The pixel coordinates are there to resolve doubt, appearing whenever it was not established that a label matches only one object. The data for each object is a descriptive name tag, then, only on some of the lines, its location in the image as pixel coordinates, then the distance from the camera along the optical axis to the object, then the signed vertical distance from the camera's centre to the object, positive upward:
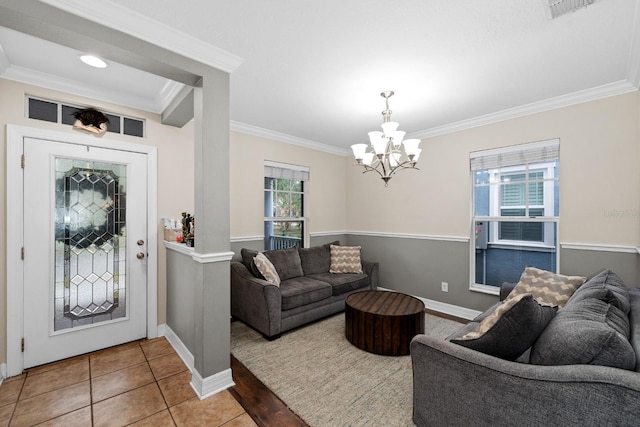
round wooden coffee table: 2.68 -1.14
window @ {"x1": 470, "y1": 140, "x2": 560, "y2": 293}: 3.23 +0.01
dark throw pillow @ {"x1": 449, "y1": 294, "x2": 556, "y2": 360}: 1.39 -0.61
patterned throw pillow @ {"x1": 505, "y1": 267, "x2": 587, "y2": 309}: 2.46 -0.70
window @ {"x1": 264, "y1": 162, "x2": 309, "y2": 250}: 4.34 +0.11
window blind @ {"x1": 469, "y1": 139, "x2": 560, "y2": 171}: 3.13 +0.70
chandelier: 2.59 +0.65
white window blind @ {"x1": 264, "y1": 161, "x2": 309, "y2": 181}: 4.23 +0.65
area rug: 1.92 -1.42
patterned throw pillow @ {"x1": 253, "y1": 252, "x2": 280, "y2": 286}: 3.28 -0.71
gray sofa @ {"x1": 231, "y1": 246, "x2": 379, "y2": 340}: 3.02 -0.97
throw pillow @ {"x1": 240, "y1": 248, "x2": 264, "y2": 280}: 3.29 -0.63
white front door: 2.46 -0.38
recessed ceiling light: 2.19 +1.22
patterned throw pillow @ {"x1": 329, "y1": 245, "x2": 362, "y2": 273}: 4.25 -0.76
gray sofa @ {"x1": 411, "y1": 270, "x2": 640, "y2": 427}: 1.10 -0.76
